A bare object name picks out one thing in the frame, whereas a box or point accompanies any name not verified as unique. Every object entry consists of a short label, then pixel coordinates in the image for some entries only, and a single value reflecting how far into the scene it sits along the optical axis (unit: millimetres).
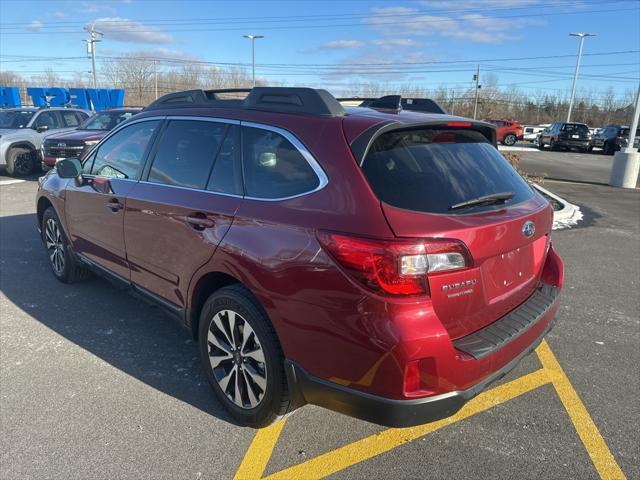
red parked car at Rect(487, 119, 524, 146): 34906
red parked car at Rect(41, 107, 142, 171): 11039
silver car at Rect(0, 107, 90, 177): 12578
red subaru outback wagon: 2141
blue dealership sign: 36812
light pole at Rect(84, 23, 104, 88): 46438
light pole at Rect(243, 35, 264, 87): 48938
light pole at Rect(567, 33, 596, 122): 46444
